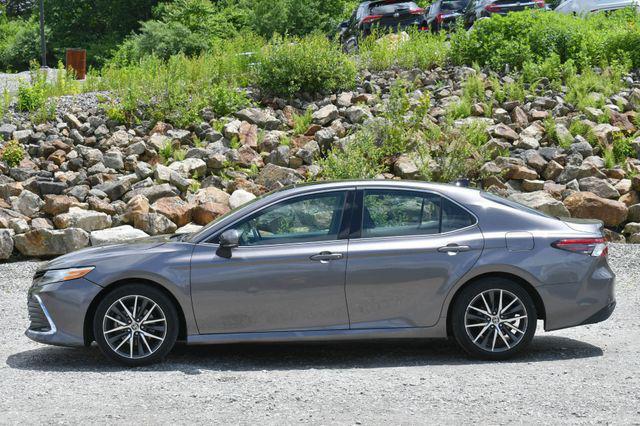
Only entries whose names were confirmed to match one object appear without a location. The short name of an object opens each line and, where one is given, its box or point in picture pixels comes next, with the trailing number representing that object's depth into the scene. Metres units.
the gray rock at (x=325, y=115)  16.38
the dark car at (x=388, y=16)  27.31
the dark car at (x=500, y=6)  24.66
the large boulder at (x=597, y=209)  13.59
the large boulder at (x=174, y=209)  13.41
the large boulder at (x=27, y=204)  13.91
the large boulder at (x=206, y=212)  13.33
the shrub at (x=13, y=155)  15.23
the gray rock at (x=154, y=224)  13.09
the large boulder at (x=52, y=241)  12.75
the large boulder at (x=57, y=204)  13.77
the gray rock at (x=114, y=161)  15.23
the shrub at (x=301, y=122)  16.19
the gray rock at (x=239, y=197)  13.72
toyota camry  7.61
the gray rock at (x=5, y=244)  12.71
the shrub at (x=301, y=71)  17.47
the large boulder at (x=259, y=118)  16.45
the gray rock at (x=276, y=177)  14.47
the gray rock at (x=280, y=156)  15.07
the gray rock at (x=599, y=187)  14.16
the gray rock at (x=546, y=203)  13.29
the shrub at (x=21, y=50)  42.03
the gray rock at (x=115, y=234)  12.71
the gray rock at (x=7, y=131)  15.90
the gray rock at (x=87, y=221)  13.19
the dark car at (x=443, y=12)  27.78
